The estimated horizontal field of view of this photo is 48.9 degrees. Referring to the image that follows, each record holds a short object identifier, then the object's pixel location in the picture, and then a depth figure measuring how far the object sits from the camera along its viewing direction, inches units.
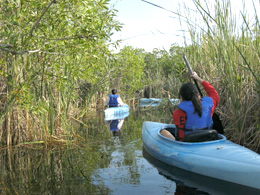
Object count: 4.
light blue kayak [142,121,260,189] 131.2
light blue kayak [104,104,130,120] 474.9
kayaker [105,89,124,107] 529.7
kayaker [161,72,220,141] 169.3
